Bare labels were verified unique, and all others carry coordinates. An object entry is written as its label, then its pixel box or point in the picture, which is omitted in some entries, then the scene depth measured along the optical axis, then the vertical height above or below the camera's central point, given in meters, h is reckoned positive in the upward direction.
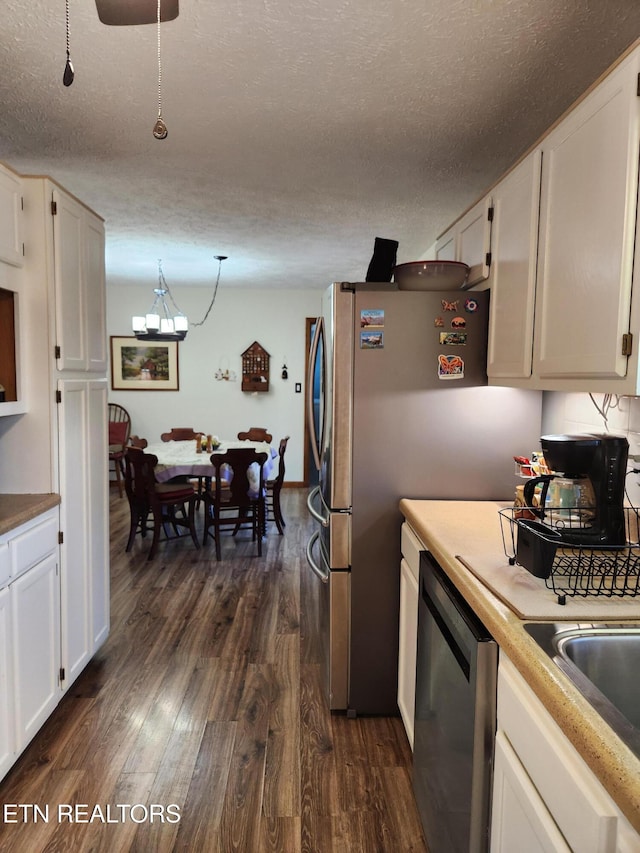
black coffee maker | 1.48 -0.22
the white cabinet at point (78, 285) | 2.22 +0.44
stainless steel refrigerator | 2.23 -0.20
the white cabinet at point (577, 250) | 1.25 +0.39
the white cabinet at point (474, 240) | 2.18 +0.67
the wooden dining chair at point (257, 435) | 5.69 -0.51
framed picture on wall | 6.91 +0.25
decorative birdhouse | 6.92 +0.25
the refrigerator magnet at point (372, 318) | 2.22 +0.29
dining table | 4.51 -0.63
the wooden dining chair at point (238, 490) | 4.24 -0.85
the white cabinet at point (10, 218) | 1.98 +0.61
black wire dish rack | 1.34 -0.46
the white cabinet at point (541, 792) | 0.78 -0.66
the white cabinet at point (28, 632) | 1.85 -0.92
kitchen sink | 1.12 -0.55
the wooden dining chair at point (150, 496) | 4.28 -0.89
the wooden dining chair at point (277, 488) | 4.78 -0.94
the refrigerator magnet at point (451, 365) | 2.24 +0.10
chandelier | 4.74 +0.51
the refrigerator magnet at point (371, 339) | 2.23 +0.20
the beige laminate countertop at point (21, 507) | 1.86 -0.46
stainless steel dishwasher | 1.23 -0.85
